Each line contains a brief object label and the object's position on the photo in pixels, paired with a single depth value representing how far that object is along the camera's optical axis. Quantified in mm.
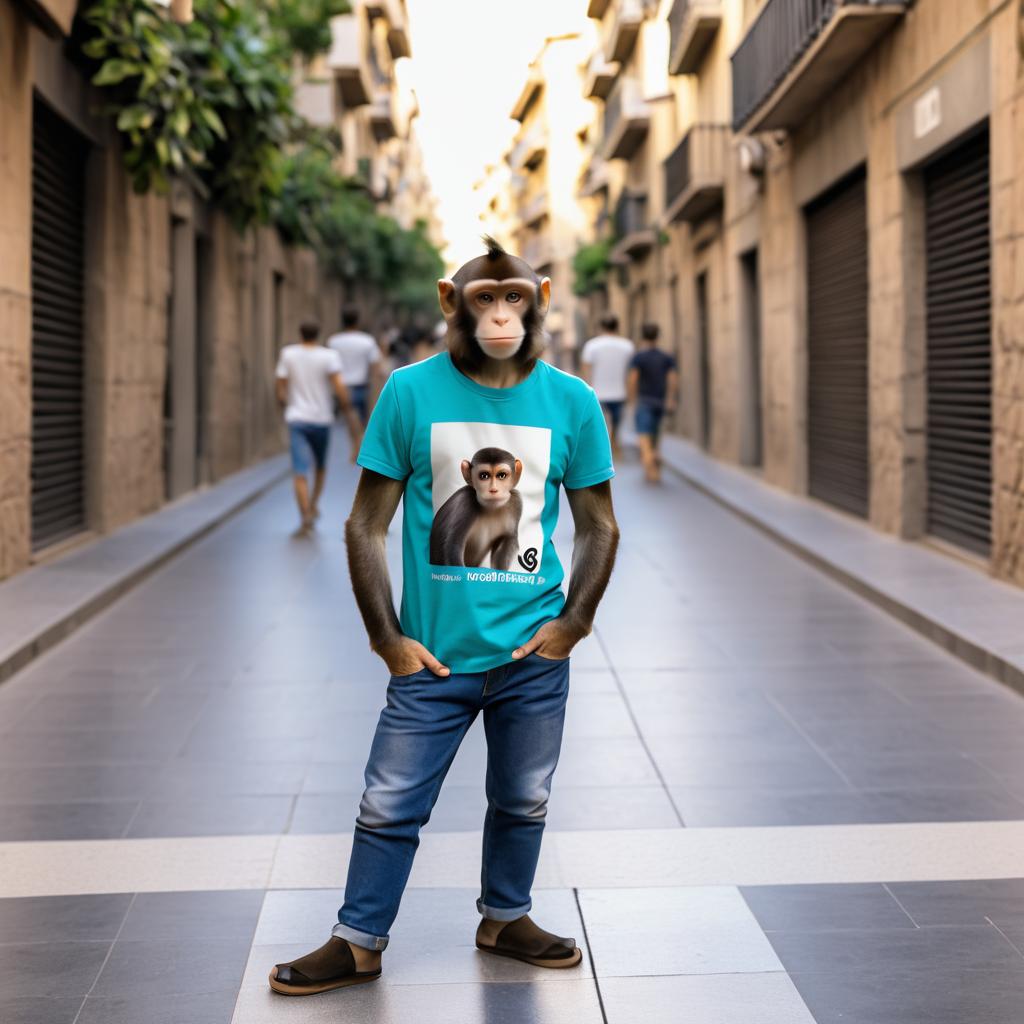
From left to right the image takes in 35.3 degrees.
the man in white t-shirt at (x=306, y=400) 13359
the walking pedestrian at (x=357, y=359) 19984
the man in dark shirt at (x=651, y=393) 18969
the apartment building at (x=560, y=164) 63094
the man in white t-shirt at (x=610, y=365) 19938
